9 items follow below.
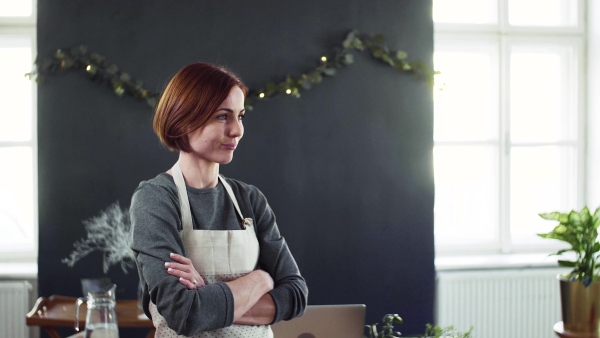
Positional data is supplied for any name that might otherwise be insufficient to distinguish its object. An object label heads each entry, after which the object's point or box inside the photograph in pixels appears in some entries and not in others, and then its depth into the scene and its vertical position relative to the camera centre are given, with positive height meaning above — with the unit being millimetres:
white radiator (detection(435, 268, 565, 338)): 4520 -872
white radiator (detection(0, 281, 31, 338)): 4188 -833
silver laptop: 2066 -464
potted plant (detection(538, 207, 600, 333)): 2492 -398
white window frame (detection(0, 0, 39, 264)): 4504 +316
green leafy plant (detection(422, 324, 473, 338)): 1822 -434
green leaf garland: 4078 +615
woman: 1676 -158
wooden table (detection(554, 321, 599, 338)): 2465 -591
